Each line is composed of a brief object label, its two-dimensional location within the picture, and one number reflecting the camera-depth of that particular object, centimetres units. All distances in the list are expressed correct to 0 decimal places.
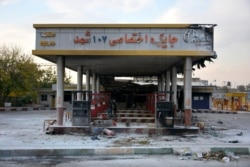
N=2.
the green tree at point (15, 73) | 4875
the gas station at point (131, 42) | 1791
